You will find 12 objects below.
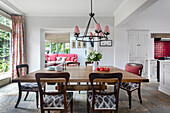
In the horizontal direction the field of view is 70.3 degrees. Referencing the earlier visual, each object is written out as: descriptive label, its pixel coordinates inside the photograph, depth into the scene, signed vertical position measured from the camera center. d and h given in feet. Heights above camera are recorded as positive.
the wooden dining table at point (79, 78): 5.60 -1.10
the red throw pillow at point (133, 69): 8.93 -1.04
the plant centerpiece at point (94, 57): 8.23 -0.10
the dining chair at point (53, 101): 5.18 -2.02
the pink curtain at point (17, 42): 14.97 +1.76
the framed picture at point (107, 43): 16.81 +1.75
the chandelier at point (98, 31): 8.14 +1.73
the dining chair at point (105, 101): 5.23 -2.03
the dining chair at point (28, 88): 7.75 -2.07
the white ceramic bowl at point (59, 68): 7.69 -0.79
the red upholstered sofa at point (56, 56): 27.25 -0.31
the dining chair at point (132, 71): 7.99 -1.28
